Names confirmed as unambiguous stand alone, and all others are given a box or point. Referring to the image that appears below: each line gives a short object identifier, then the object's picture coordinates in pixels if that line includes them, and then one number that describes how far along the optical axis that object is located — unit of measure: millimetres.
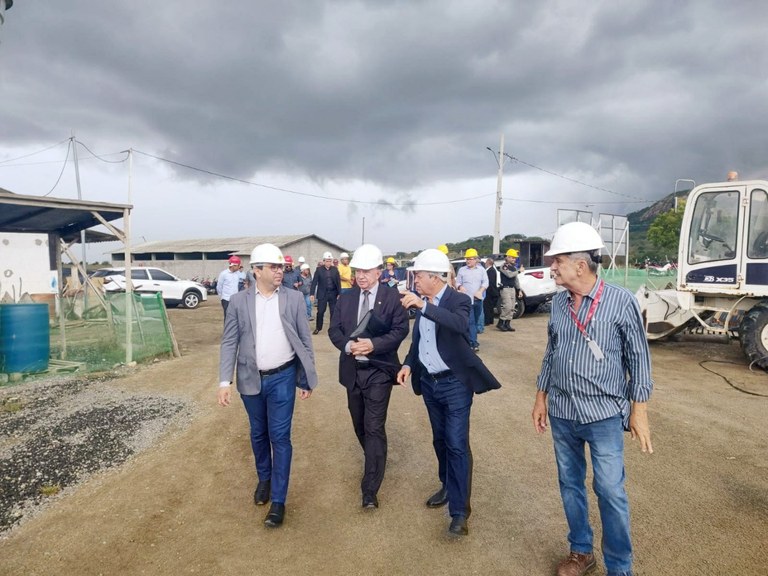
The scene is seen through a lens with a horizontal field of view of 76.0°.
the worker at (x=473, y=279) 8898
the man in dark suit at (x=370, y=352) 3586
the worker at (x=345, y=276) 12977
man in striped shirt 2475
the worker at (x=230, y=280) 9742
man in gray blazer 3492
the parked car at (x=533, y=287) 14227
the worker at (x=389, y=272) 16312
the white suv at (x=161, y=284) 18812
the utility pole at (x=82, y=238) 13055
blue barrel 7066
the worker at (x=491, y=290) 11336
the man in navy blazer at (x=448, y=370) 3191
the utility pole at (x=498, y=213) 23812
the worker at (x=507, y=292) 11734
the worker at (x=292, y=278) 12141
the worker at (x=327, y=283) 11156
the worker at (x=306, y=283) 13359
